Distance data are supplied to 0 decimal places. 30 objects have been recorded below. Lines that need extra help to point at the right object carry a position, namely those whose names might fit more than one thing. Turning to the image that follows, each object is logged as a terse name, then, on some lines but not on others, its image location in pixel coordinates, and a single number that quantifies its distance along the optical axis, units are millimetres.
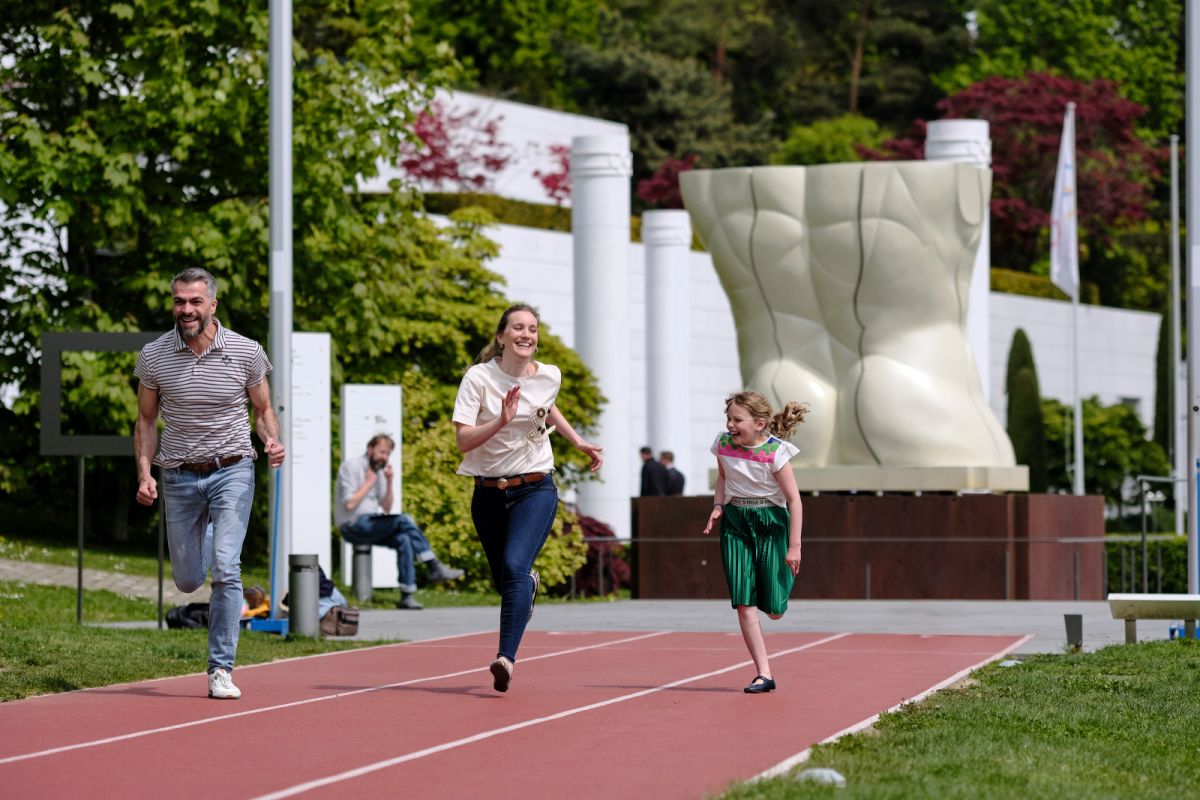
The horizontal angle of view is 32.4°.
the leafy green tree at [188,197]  23969
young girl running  10734
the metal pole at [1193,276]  15008
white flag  35469
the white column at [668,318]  35281
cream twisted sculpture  22922
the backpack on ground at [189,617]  15516
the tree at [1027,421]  46500
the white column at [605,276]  30203
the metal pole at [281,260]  14969
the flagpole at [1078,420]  35969
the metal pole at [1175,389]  41594
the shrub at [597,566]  25828
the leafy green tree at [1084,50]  65250
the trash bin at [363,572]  20906
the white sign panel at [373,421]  22094
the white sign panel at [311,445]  18734
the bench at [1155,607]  13492
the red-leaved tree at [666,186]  51000
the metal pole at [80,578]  15680
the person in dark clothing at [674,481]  27219
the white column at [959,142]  29000
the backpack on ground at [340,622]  14891
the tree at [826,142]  58719
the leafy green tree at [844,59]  63906
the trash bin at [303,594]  14453
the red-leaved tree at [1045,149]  56031
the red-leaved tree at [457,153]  44938
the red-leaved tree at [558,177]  47750
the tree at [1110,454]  48406
